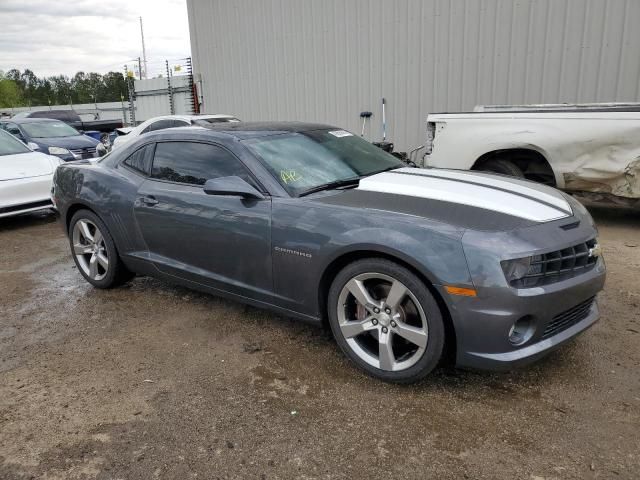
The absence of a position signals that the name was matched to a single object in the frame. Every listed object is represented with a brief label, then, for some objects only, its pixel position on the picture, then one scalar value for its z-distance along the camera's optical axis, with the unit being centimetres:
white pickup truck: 605
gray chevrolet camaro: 268
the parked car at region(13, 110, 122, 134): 2150
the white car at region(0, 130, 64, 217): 736
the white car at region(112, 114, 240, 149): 1073
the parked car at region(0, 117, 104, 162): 1188
